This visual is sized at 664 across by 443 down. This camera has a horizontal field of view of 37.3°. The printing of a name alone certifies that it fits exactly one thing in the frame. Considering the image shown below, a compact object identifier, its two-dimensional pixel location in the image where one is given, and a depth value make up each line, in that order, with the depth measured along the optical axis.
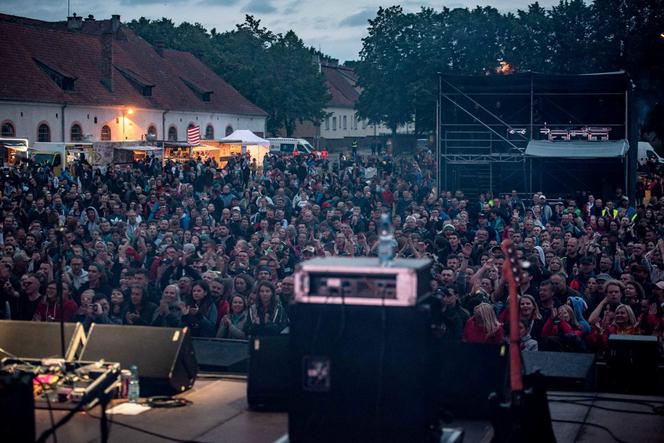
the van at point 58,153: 32.97
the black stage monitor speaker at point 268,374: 7.01
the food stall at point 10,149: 32.38
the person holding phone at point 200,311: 9.80
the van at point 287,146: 52.47
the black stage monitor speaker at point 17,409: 5.20
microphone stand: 6.61
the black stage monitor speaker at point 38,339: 7.29
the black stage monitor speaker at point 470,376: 6.53
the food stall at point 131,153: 38.12
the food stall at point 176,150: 40.06
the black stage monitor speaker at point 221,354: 8.09
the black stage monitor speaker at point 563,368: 7.41
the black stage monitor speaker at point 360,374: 5.37
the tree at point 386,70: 60.62
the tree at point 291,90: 66.31
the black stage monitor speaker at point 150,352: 7.18
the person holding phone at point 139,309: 10.12
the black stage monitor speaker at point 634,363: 7.50
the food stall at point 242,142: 44.16
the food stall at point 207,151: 41.73
